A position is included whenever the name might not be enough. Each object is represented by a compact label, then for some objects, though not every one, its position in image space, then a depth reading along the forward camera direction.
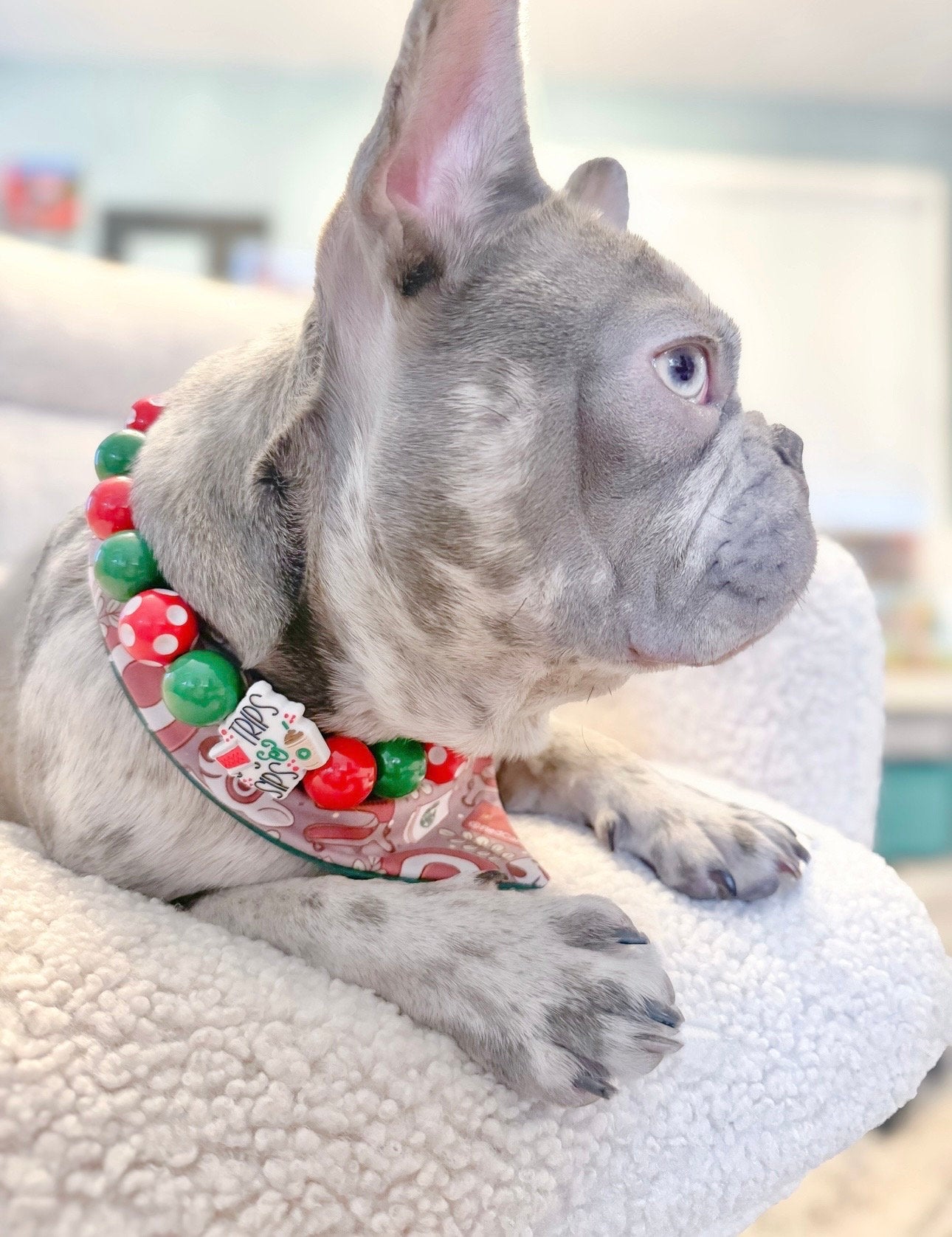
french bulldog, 0.39
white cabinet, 1.83
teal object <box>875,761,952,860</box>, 1.31
